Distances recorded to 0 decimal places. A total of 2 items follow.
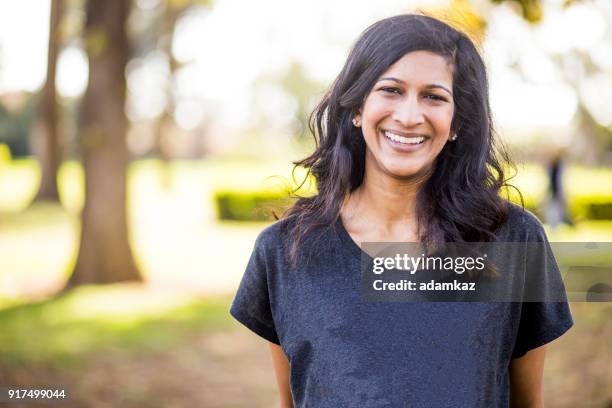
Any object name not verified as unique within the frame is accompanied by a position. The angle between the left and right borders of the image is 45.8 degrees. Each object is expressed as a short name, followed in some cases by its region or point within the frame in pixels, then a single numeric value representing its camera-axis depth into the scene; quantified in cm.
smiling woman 144
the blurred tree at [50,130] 1094
